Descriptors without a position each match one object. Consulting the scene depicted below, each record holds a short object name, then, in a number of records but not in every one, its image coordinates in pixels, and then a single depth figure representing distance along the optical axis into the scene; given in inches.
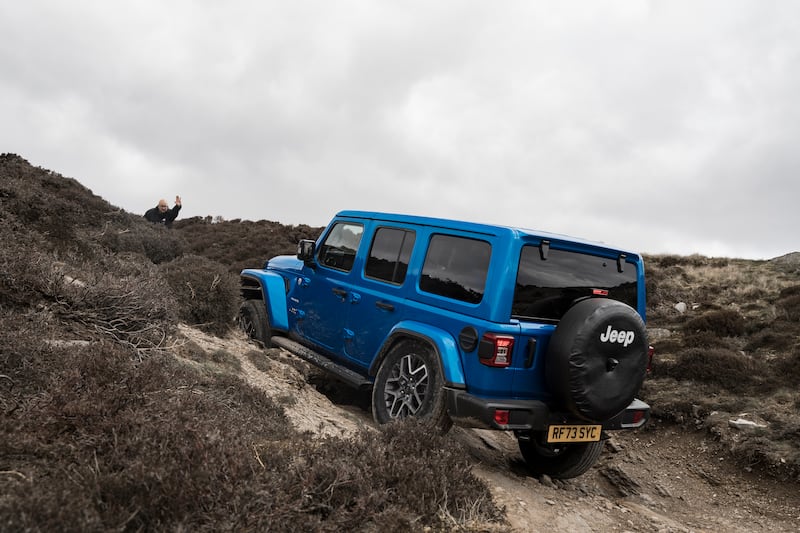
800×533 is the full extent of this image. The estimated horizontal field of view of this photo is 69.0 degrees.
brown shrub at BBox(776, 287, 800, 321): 459.8
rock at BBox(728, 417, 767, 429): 280.3
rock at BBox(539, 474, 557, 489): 196.5
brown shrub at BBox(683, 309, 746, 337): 438.9
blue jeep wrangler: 165.2
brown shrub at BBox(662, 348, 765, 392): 335.9
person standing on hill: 682.2
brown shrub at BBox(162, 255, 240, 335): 301.9
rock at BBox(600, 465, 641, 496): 242.0
